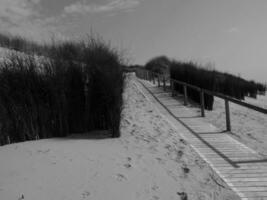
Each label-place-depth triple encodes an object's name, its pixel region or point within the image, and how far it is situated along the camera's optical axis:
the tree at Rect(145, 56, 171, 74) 34.16
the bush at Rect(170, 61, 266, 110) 12.18
